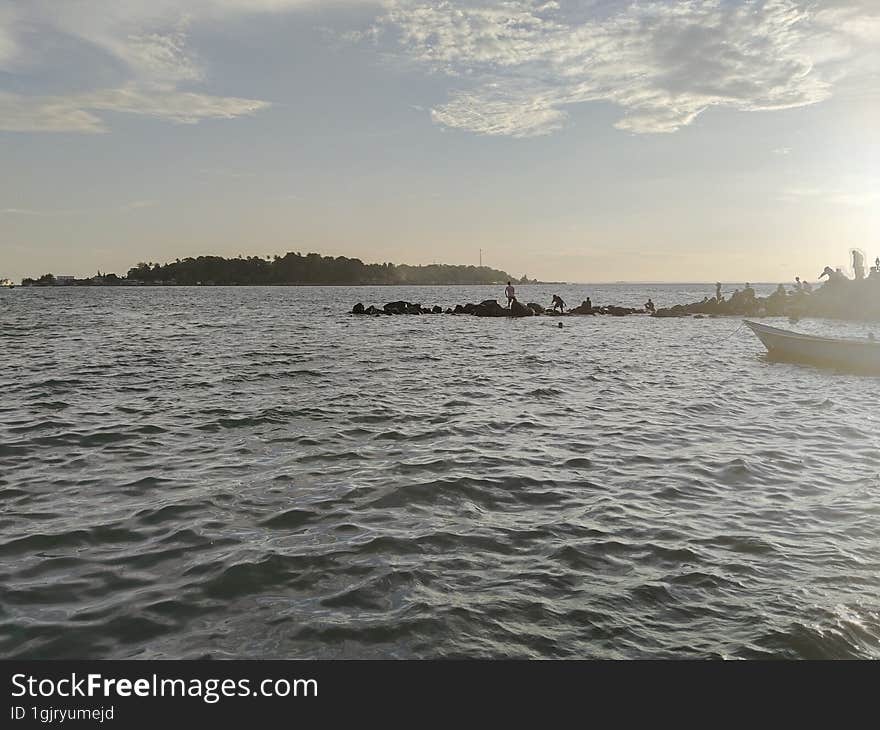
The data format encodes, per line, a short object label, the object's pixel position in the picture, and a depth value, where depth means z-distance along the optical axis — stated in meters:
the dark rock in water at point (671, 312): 72.81
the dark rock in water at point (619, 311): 74.71
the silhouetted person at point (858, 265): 55.83
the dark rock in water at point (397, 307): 76.59
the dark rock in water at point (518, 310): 69.38
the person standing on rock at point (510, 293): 67.75
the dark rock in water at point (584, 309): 76.21
